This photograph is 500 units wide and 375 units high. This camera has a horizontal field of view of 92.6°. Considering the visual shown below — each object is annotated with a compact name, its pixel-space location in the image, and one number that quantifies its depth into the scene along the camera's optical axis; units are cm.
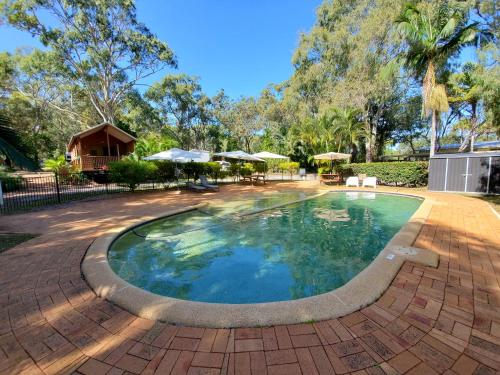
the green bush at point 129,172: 1164
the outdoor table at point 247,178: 1728
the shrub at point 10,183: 1258
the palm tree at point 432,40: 1186
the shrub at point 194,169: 1606
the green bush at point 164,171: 1432
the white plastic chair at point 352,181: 1477
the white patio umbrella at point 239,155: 1641
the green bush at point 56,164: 1665
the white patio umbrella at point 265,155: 1850
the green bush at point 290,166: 2468
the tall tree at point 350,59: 1664
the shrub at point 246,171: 1812
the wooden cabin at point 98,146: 1767
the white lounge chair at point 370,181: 1413
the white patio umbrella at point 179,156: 1189
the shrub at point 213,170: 1704
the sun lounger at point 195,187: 1305
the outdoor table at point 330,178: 1625
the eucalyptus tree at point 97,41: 1908
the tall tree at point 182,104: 3125
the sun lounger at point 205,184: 1341
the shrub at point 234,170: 1903
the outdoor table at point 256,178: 1701
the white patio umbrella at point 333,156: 1582
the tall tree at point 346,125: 1892
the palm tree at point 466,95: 1866
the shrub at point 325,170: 1806
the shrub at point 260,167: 2225
